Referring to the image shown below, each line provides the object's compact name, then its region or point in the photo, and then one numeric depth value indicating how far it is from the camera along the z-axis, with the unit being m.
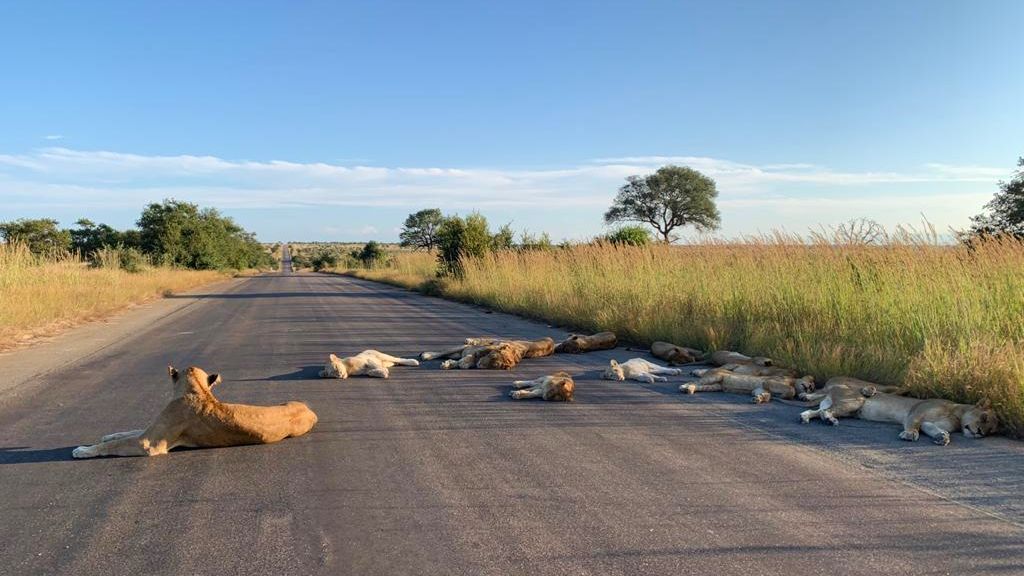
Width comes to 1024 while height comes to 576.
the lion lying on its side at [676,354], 9.53
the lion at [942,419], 5.58
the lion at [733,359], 8.29
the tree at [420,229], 87.75
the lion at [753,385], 7.21
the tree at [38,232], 41.19
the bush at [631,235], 26.54
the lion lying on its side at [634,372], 8.15
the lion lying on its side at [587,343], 10.50
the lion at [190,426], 5.15
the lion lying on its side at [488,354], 8.92
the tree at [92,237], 55.78
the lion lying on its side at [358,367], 8.38
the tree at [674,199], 44.59
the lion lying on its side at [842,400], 6.23
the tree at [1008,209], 19.05
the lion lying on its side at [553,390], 7.02
